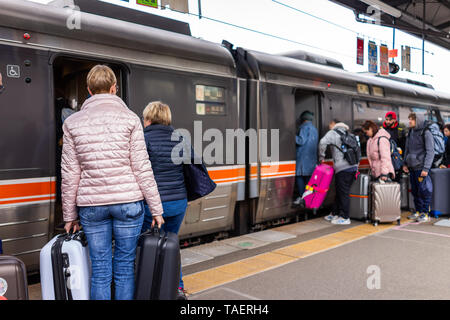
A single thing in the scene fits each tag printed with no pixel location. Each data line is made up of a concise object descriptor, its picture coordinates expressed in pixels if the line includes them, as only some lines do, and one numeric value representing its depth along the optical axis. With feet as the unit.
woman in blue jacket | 10.71
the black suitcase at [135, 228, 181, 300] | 9.59
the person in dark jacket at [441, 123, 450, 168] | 25.68
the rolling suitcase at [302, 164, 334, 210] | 21.24
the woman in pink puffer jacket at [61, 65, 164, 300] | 9.10
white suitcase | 9.19
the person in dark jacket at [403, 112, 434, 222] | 22.57
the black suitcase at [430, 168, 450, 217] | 23.94
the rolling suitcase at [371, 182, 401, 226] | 21.80
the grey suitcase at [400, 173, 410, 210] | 26.50
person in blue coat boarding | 21.89
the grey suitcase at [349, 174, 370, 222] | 22.38
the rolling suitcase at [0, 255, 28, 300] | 8.43
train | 12.09
